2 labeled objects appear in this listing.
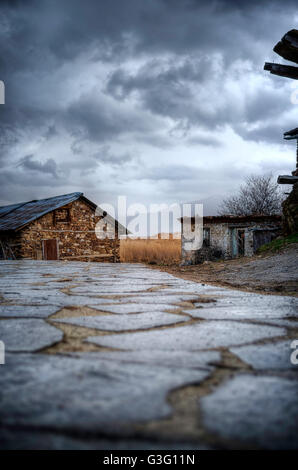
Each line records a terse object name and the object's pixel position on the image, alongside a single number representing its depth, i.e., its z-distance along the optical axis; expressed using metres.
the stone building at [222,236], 16.25
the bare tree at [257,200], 22.08
